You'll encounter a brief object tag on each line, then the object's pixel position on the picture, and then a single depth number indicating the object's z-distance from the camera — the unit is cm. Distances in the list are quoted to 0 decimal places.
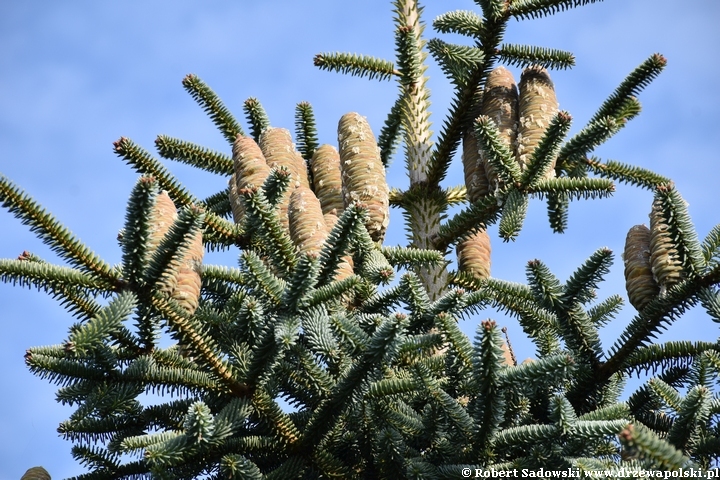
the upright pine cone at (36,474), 776
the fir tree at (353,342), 607
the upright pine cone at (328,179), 990
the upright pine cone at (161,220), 648
